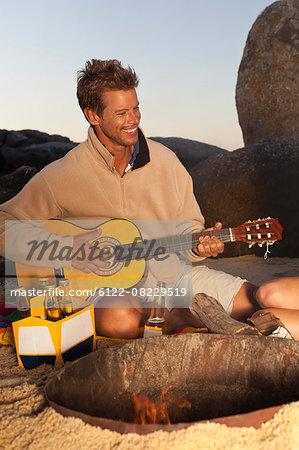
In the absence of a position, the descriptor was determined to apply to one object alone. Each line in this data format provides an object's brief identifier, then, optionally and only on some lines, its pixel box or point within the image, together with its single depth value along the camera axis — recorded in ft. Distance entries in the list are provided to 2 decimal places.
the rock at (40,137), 44.45
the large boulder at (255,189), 18.44
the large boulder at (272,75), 26.73
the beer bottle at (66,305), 8.27
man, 9.29
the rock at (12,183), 25.71
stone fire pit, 6.10
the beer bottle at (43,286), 8.19
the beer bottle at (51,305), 8.11
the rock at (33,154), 35.91
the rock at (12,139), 41.54
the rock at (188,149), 31.94
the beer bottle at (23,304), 8.82
